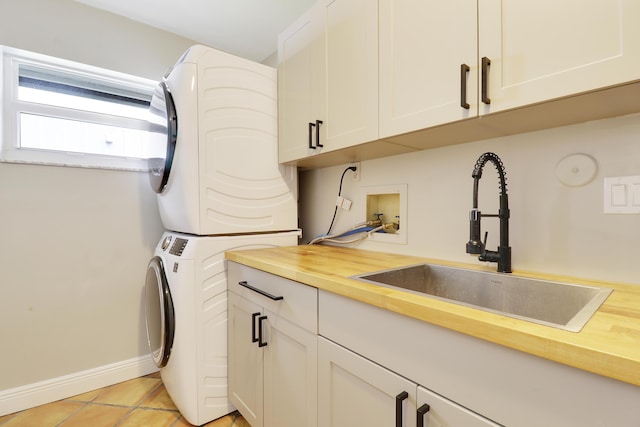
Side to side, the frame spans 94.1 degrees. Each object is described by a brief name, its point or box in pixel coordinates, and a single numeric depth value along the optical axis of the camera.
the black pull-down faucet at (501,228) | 1.03
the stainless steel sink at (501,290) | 0.93
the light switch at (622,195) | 0.93
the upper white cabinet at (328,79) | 1.31
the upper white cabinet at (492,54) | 0.75
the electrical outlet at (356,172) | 1.83
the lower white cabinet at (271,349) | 1.10
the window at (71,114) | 1.77
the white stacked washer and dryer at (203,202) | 1.57
